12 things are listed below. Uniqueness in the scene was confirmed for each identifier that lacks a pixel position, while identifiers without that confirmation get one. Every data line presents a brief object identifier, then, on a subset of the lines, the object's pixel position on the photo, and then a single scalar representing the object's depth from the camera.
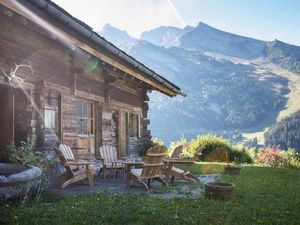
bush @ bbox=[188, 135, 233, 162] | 17.83
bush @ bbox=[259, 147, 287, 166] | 19.04
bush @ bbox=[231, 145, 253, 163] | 18.27
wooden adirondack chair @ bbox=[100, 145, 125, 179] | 9.55
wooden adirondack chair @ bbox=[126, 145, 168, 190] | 7.73
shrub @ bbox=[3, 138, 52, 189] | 6.89
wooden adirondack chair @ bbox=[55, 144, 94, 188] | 7.50
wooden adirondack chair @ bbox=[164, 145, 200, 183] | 8.99
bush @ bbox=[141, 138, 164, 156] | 14.52
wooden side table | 8.06
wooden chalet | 6.95
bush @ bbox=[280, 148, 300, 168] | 18.45
